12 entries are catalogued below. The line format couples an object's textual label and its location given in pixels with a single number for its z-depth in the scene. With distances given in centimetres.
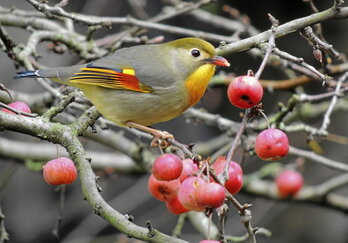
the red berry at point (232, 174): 469
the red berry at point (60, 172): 486
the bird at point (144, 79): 598
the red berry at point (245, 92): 443
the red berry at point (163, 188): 534
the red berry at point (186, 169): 522
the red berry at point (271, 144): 460
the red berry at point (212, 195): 397
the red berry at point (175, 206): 548
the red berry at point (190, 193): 432
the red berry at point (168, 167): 470
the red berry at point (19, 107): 515
